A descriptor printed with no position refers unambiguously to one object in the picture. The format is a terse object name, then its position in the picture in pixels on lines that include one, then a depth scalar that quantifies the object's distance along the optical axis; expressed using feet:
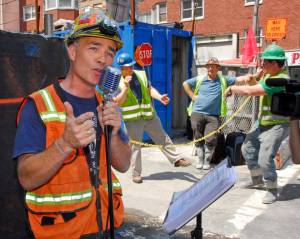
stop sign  27.09
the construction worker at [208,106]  22.35
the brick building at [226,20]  77.77
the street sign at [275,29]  29.53
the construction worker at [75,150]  5.32
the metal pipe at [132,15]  27.35
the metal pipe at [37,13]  38.53
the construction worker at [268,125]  15.94
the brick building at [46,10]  97.76
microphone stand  5.21
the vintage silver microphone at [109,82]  5.11
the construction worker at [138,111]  19.13
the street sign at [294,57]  50.28
